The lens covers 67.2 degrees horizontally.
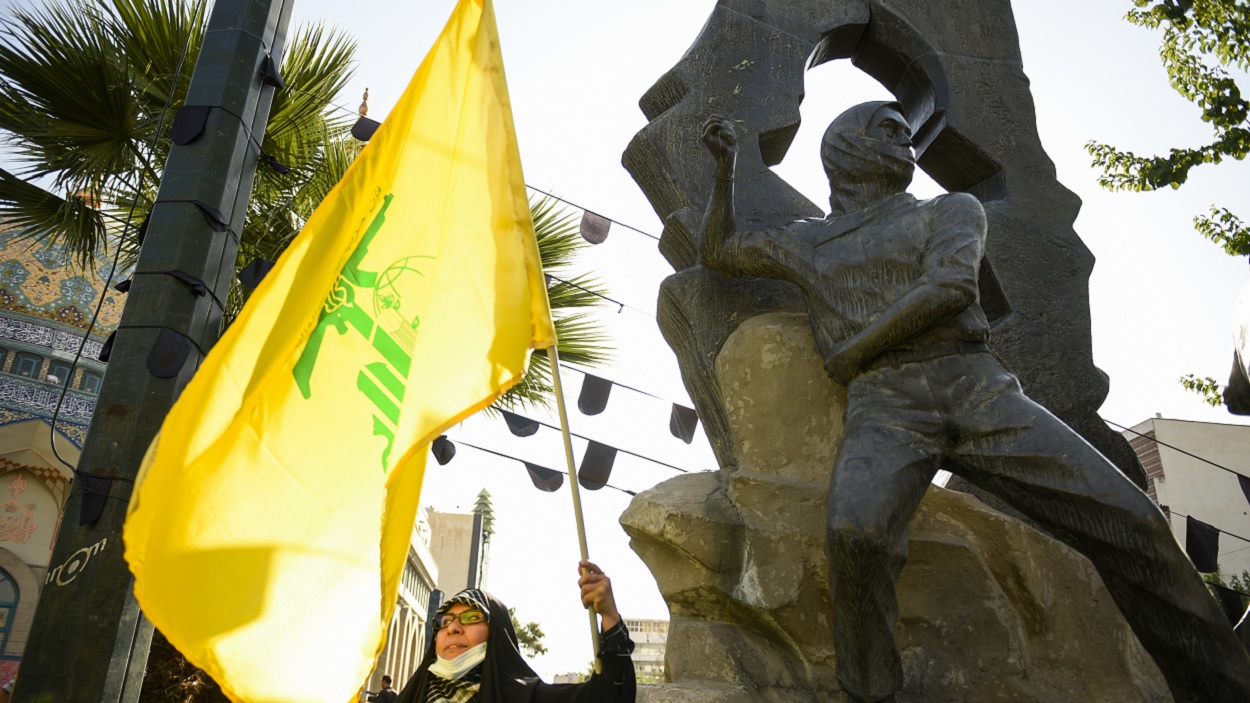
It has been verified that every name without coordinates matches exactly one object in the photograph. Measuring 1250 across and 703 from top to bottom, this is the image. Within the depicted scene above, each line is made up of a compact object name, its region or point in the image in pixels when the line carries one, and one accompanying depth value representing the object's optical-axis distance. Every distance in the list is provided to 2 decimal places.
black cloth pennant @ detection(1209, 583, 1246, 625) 6.42
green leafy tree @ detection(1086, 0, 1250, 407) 7.52
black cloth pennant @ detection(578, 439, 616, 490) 8.75
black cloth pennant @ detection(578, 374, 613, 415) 8.34
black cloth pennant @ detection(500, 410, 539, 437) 8.78
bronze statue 2.41
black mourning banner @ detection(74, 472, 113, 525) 2.79
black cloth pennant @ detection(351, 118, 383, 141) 6.88
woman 2.66
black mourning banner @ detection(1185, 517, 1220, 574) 7.15
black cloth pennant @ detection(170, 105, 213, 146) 3.26
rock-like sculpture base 2.80
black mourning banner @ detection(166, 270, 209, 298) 3.07
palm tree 5.32
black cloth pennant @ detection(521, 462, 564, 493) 9.46
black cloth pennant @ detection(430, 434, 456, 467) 9.03
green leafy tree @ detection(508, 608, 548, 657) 34.06
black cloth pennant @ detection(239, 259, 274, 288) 4.17
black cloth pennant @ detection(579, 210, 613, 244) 9.10
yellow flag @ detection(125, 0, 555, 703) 2.17
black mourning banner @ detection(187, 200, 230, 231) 3.19
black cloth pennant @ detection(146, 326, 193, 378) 2.96
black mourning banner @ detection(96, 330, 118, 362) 3.10
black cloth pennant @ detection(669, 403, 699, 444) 8.27
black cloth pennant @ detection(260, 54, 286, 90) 3.54
